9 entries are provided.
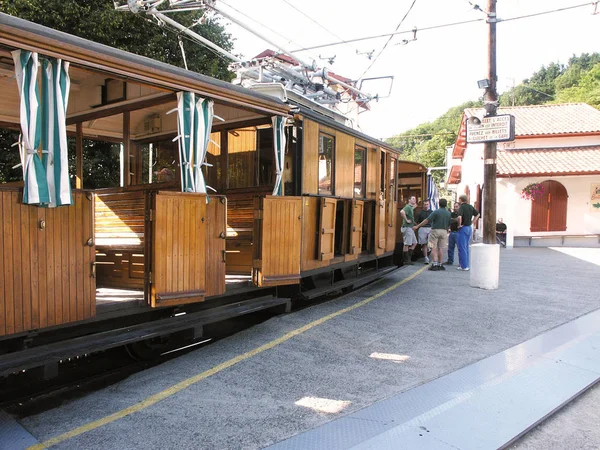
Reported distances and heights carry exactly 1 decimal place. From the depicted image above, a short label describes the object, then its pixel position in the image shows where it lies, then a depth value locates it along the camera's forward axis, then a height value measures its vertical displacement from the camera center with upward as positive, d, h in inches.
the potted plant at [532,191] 706.8 +25.9
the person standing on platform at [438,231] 423.2 -22.3
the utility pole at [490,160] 346.9 +36.0
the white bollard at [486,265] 335.9 -42.2
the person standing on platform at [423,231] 490.9 -26.1
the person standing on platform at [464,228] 432.8 -19.4
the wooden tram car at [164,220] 137.5 -6.2
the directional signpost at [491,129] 333.4 +58.3
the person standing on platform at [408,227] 419.5 -18.5
